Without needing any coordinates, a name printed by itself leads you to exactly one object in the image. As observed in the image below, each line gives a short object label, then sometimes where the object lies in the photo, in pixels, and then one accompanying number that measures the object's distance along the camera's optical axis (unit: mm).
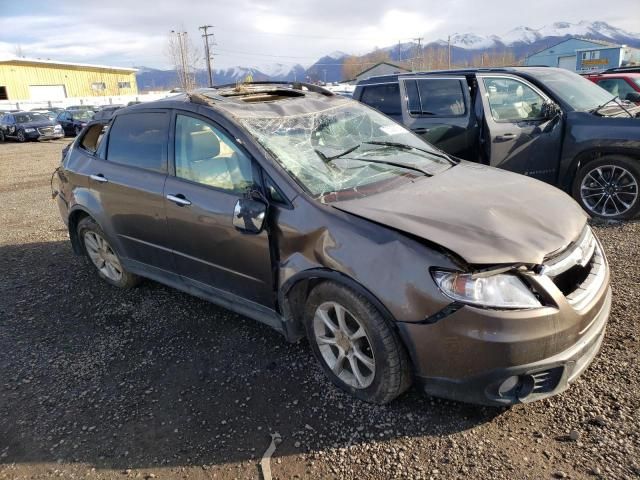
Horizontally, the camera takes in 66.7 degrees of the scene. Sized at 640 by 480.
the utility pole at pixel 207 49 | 59947
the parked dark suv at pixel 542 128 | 5555
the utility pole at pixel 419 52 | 87412
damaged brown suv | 2297
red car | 9470
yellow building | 47375
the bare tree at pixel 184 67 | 49719
